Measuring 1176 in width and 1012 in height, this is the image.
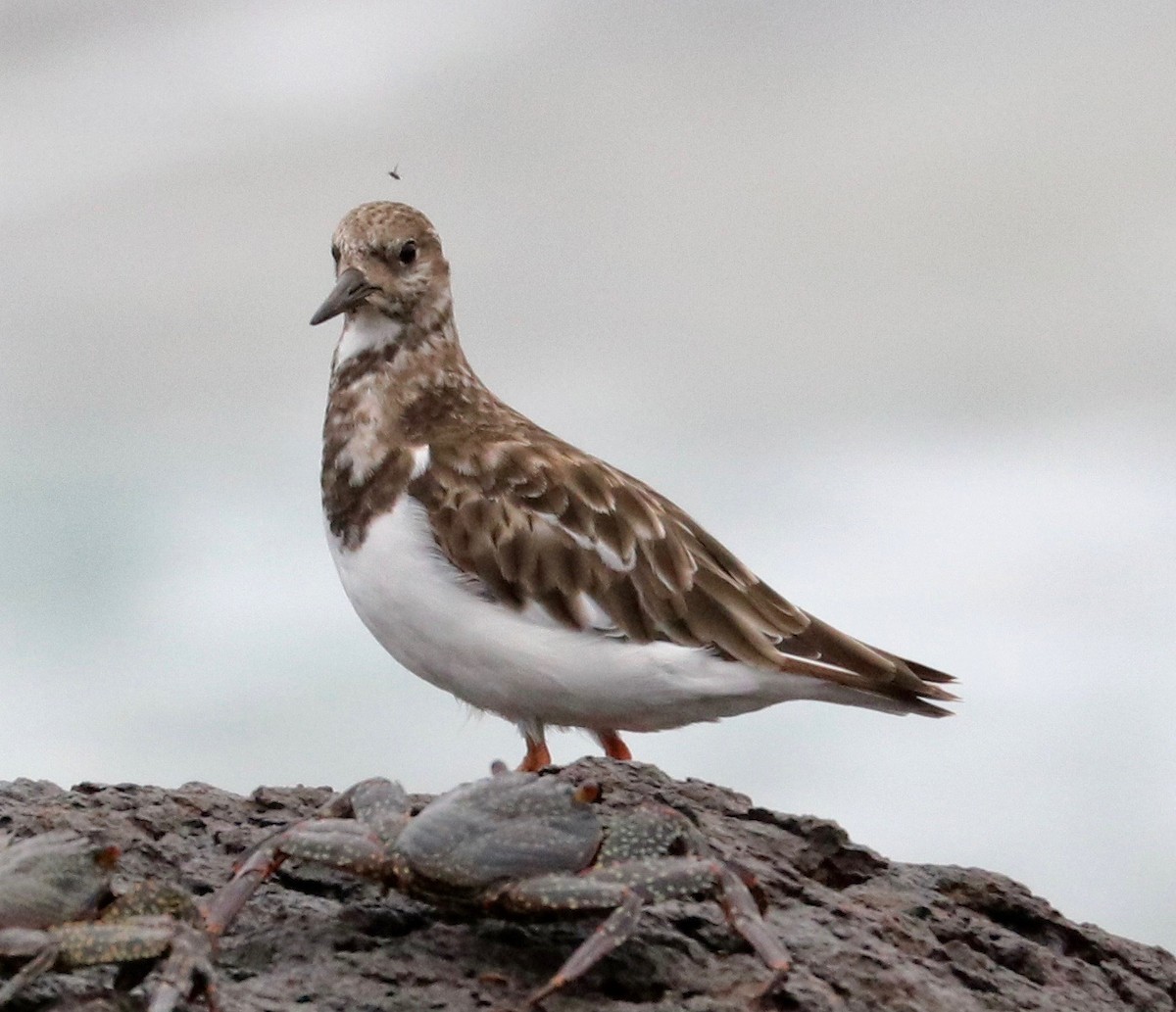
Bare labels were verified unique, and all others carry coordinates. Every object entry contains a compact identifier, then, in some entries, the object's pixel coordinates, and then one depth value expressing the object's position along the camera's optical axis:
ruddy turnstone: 17.19
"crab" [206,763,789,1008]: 11.96
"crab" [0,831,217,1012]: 11.48
